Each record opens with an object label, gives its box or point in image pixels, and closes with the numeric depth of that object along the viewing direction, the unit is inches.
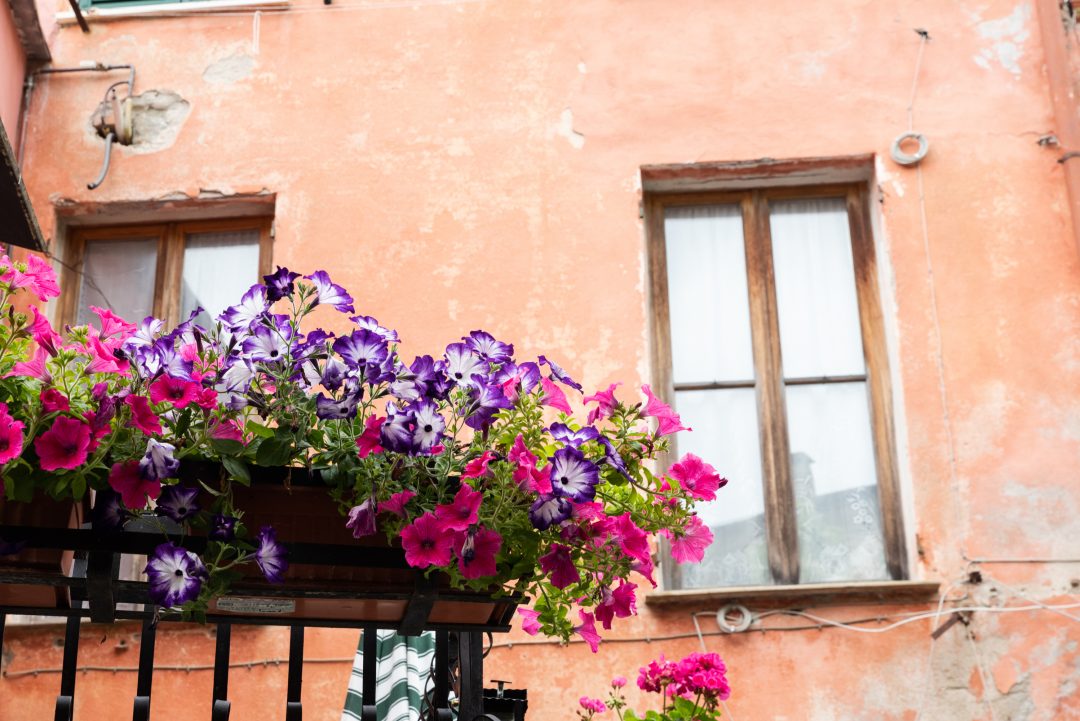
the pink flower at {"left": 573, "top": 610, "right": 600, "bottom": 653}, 107.0
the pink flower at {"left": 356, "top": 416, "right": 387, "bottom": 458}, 94.3
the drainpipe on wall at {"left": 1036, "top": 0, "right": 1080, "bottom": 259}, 255.8
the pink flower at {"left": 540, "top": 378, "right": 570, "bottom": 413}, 101.7
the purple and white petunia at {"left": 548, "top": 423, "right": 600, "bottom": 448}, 97.7
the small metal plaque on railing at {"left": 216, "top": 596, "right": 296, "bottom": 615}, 99.8
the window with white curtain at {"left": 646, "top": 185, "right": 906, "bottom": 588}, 245.5
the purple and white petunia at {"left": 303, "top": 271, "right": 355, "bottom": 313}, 100.5
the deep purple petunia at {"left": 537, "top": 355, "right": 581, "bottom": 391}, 102.7
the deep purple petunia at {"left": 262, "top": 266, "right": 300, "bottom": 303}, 99.0
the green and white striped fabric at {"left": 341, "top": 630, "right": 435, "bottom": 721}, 177.7
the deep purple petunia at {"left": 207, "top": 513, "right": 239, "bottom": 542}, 91.7
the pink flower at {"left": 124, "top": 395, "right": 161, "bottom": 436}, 90.4
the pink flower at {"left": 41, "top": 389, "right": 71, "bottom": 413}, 89.7
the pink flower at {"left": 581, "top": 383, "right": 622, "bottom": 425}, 103.0
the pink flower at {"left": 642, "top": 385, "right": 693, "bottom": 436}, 104.4
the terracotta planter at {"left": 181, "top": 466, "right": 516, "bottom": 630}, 94.4
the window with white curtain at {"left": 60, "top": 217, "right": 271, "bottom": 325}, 272.5
